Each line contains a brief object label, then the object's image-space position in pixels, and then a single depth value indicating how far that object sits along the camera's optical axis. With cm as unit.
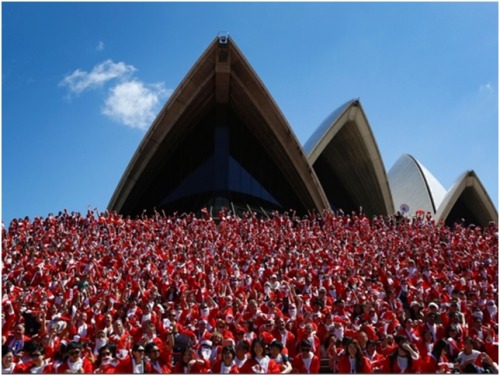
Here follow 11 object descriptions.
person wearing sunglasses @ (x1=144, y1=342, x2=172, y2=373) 682
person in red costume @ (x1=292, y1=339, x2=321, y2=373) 695
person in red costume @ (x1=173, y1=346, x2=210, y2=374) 669
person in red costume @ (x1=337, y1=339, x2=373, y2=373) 673
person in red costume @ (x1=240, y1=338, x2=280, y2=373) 660
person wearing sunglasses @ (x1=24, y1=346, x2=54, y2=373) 671
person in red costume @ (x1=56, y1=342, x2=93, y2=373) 663
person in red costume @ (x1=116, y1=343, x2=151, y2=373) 673
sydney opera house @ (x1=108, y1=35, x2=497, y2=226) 2850
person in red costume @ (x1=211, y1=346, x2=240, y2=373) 652
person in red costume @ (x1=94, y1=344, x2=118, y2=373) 674
